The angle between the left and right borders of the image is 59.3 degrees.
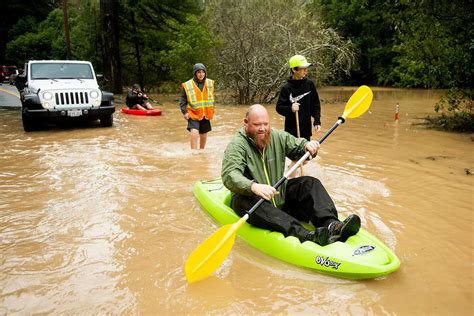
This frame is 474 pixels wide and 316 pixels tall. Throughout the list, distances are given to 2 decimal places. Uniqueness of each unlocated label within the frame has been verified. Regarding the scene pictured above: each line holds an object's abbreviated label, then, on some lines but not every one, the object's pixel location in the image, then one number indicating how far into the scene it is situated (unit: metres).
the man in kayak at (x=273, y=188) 3.41
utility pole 22.00
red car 33.94
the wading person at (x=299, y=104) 5.22
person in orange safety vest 7.13
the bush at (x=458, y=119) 9.71
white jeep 9.70
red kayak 13.23
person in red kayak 13.55
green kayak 3.11
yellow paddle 3.18
